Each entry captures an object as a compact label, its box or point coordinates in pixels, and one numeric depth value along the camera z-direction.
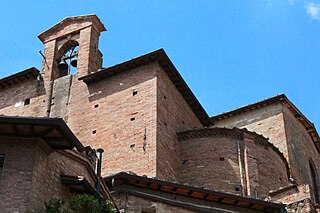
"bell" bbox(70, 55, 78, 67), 26.68
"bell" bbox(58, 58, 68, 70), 27.20
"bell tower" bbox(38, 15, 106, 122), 25.64
